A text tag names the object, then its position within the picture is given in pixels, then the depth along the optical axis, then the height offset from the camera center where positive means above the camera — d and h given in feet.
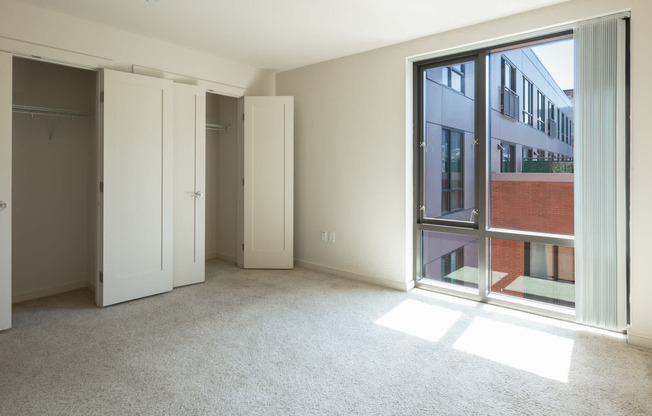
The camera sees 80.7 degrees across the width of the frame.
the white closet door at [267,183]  16.03 +0.94
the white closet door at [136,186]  11.87 +0.60
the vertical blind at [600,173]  9.64 +0.85
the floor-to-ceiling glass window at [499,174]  11.15 +1.02
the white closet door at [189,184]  13.76 +0.78
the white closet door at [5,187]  9.87 +0.45
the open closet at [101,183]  11.87 +0.73
